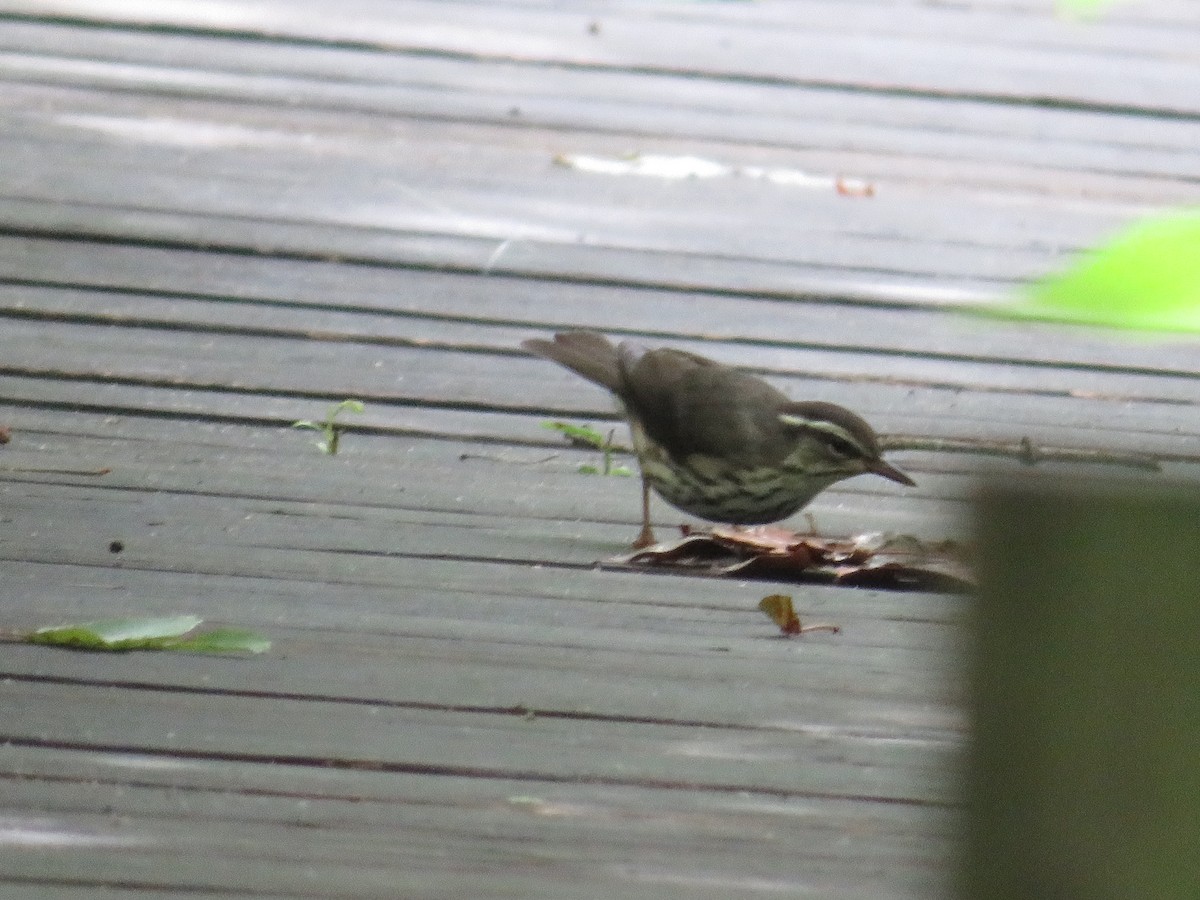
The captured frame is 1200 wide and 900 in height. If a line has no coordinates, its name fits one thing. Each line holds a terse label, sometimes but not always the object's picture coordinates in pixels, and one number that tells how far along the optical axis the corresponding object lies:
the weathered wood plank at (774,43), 17.44
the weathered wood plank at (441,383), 10.41
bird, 9.35
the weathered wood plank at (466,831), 5.39
